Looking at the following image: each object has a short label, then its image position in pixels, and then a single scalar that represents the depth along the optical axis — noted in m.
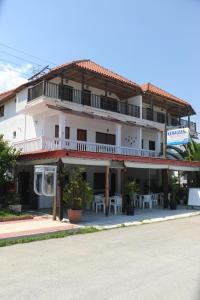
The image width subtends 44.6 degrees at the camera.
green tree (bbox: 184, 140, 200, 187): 17.74
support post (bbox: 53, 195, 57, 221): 10.32
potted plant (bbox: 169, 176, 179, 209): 14.23
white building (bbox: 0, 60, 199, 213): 12.58
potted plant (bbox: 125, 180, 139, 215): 11.92
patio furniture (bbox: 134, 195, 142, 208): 14.93
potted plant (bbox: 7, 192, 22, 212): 11.70
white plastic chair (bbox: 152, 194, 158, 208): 15.23
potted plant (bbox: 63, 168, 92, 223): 9.85
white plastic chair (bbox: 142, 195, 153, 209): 14.71
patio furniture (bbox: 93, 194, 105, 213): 13.13
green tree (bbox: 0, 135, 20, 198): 11.71
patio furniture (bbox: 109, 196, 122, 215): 12.58
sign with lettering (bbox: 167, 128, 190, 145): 14.98
